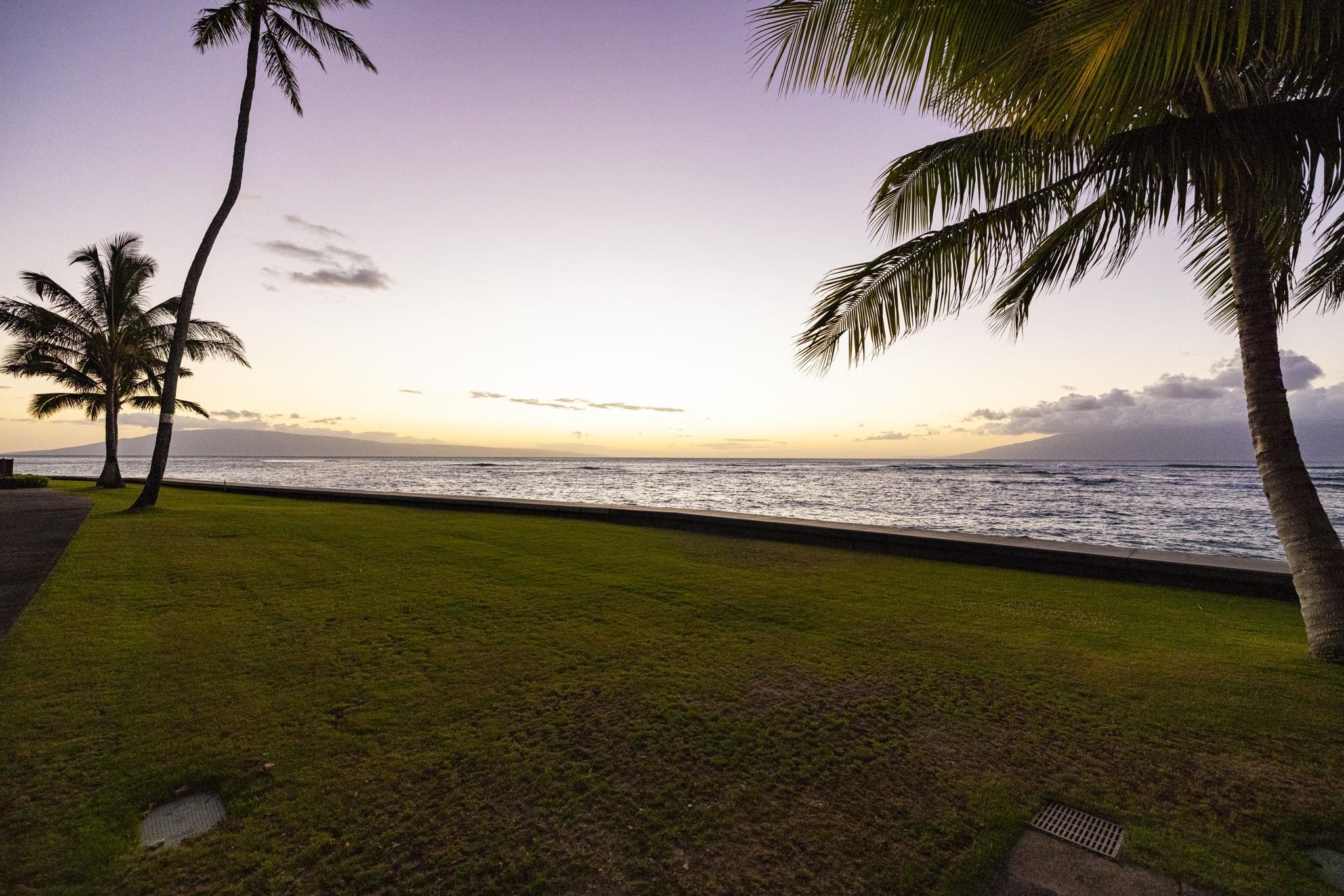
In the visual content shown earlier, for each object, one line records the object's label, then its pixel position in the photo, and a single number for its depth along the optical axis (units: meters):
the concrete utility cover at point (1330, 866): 2.02
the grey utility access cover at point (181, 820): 2.15
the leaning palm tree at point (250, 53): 12.50
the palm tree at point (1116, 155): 3.19
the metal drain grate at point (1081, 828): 2.19
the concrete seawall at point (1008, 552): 6.21
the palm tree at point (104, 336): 18.83
